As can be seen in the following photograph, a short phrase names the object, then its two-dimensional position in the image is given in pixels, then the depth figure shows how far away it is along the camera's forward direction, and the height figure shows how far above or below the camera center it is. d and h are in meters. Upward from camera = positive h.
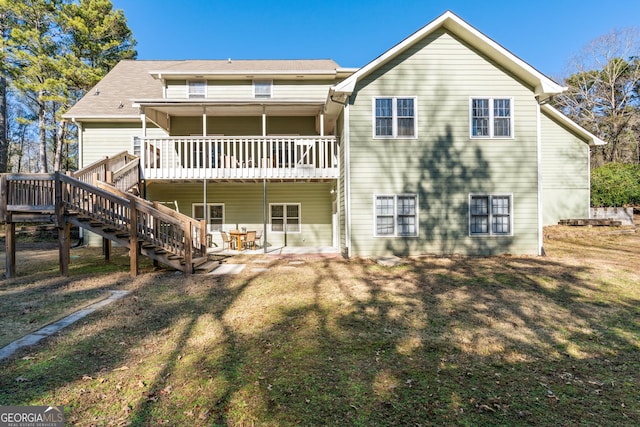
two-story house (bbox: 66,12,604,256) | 10.98 +2.03
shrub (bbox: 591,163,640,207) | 17.73 +0.96
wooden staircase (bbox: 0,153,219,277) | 8.34 -0.10
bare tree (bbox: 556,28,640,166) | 27.05 +9.87
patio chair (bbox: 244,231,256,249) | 12.99 -1.12
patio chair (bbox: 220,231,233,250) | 13.44 -1.17
